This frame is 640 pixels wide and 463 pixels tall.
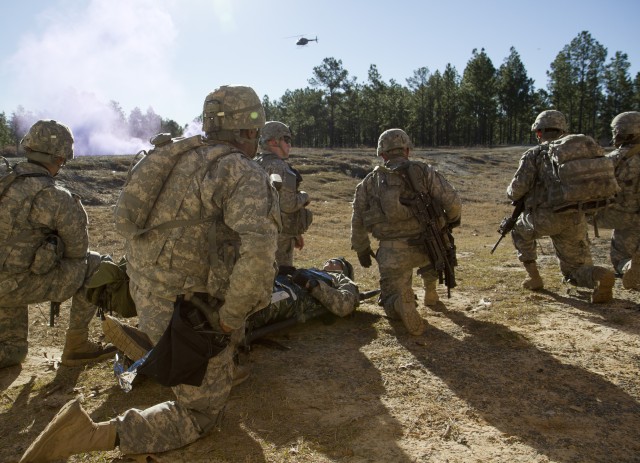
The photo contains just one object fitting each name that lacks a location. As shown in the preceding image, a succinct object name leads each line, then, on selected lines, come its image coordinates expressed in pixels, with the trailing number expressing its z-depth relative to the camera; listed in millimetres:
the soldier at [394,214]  5781
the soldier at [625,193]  7105
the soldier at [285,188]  6301
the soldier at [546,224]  6496
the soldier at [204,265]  3021
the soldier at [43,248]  4520
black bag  3068
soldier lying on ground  5359
